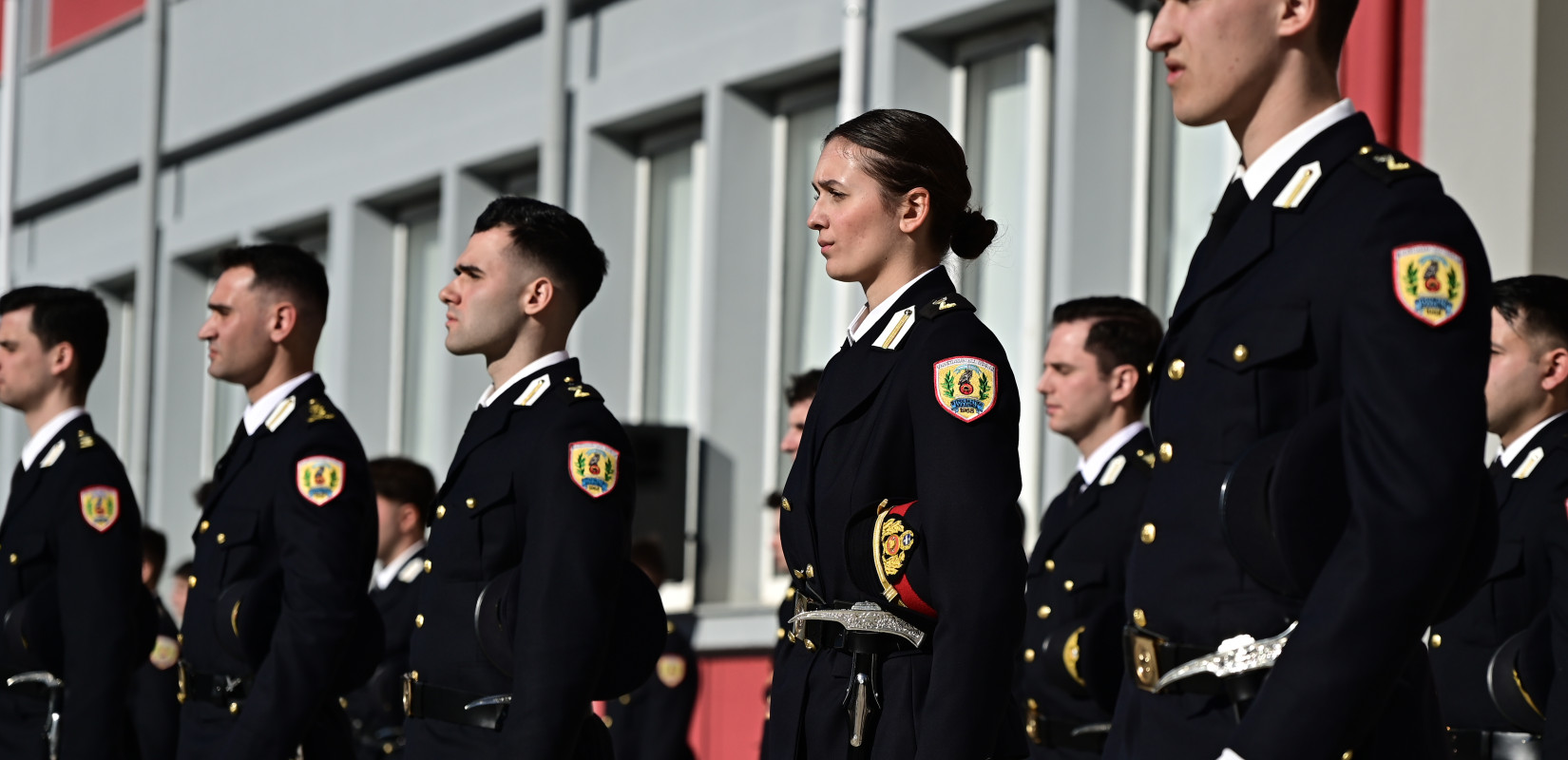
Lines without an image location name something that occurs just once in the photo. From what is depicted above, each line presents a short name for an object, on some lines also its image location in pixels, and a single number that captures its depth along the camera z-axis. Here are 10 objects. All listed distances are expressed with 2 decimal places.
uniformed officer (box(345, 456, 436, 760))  15.91
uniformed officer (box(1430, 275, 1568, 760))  8.74
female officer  6.59
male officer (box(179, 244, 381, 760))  9.51
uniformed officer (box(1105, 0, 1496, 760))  4.64
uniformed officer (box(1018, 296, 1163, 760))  10.20
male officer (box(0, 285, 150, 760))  10.55
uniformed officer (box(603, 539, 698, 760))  18.25
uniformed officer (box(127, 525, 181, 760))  14.93
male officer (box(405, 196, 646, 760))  8.19
